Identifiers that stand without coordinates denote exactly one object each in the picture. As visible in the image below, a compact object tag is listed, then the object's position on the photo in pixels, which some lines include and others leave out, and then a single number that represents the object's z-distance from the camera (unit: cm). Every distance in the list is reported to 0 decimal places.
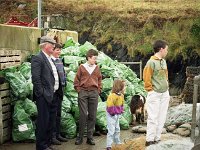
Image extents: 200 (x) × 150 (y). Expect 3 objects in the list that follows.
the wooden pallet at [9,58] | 1115
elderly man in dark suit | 889
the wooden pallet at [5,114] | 1068
